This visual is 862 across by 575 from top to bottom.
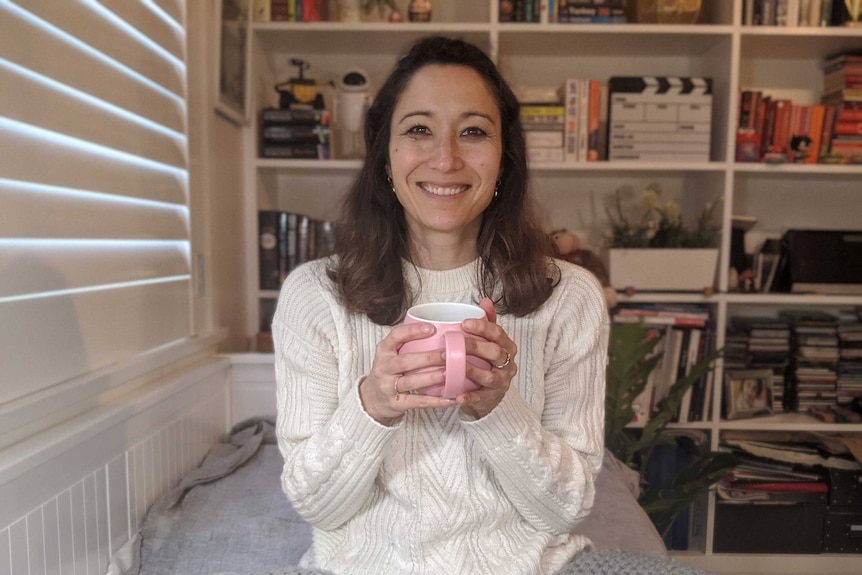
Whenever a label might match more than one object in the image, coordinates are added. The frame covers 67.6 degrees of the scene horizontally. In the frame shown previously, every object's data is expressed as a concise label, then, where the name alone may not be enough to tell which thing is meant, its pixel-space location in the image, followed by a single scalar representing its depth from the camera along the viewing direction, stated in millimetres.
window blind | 910
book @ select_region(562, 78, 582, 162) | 2211
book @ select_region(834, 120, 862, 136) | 2246
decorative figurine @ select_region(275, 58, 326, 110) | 2203
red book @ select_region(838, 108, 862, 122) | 2242
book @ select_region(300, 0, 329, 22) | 2146
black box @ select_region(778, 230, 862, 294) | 2256
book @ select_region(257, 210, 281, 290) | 2240
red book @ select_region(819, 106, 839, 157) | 2246
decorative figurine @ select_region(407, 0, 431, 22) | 2178
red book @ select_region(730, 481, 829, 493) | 2334
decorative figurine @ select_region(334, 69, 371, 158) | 2189
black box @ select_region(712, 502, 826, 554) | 2379
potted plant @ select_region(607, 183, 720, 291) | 2182
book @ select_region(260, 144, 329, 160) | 2197
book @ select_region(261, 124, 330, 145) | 2189
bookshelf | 2164
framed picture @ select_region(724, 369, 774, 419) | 2320
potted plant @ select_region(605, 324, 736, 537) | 1793
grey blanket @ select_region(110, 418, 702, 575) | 1218
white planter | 2178
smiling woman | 936
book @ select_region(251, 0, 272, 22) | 2123
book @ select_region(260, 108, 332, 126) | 2180
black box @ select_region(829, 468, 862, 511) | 2307
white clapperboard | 2197
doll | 2170
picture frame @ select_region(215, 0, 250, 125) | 1780
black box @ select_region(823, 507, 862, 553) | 2348
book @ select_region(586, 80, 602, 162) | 2219
